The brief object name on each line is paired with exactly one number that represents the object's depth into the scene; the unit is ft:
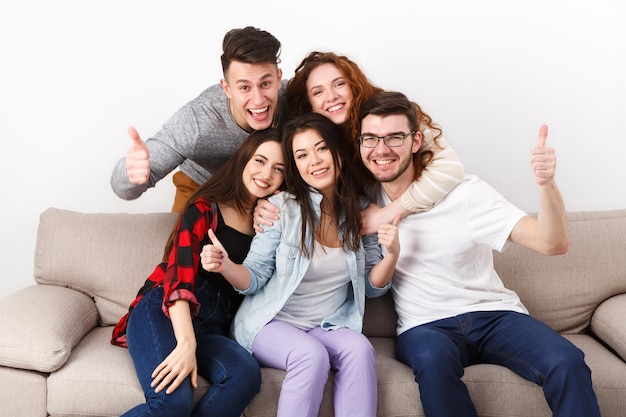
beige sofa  7.57
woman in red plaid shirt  7.18
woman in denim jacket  7.73
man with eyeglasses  7.20
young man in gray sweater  8.22
